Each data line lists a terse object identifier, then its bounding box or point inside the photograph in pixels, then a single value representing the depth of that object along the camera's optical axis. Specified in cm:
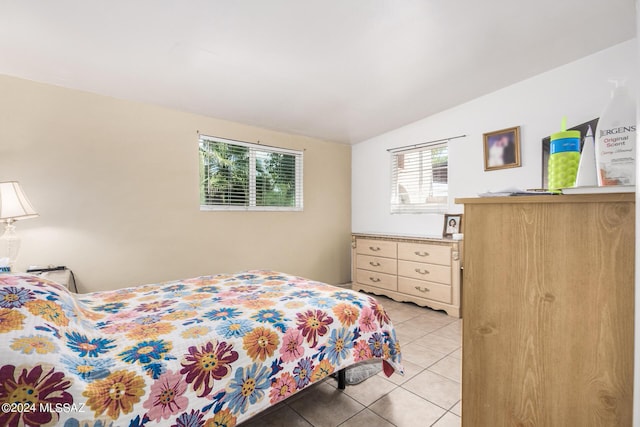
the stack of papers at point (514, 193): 85
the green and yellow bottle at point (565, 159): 85
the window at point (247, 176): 338
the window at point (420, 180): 378
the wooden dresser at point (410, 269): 325
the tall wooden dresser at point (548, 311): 73
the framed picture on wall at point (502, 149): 309
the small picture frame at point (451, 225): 349
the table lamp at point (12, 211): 204
